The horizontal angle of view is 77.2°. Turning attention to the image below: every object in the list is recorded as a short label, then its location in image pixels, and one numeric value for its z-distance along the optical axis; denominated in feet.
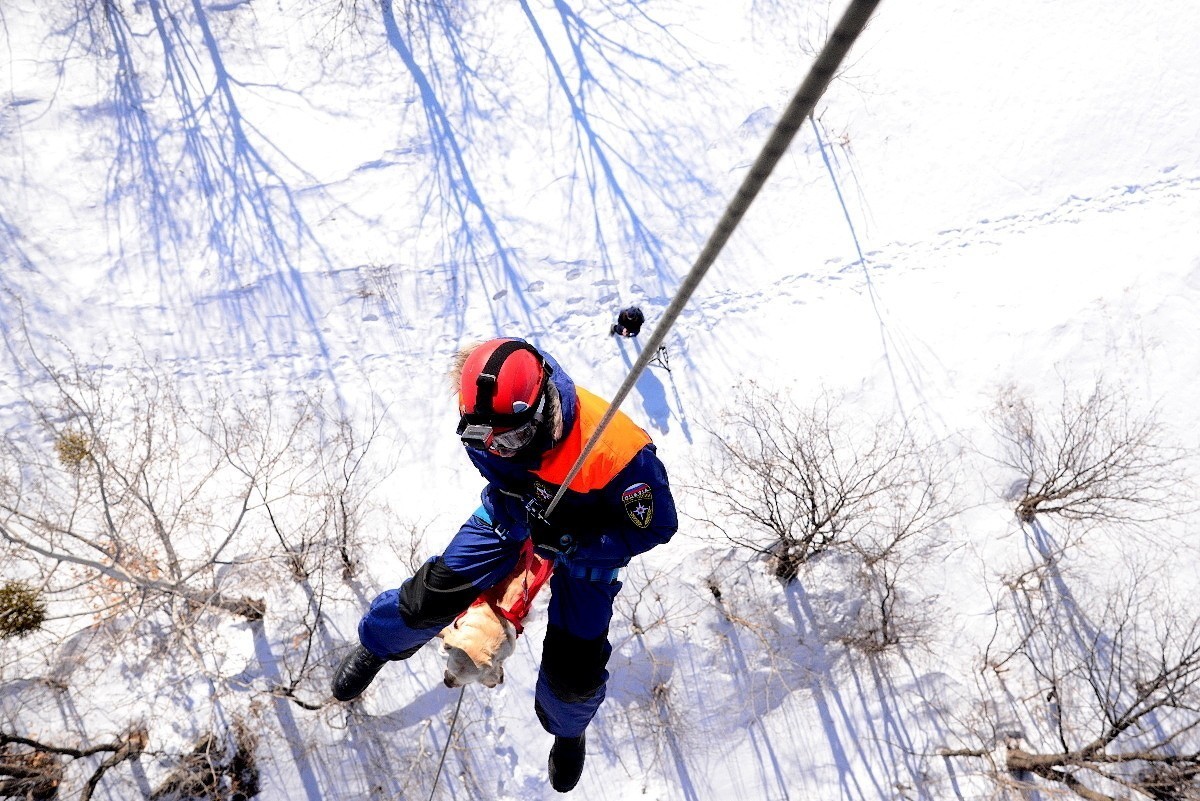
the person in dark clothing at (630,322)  24.95
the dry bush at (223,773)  24.18
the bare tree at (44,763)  23.25
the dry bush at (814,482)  24.27
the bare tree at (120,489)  24.34
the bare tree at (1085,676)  23.71
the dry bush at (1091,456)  24.59
